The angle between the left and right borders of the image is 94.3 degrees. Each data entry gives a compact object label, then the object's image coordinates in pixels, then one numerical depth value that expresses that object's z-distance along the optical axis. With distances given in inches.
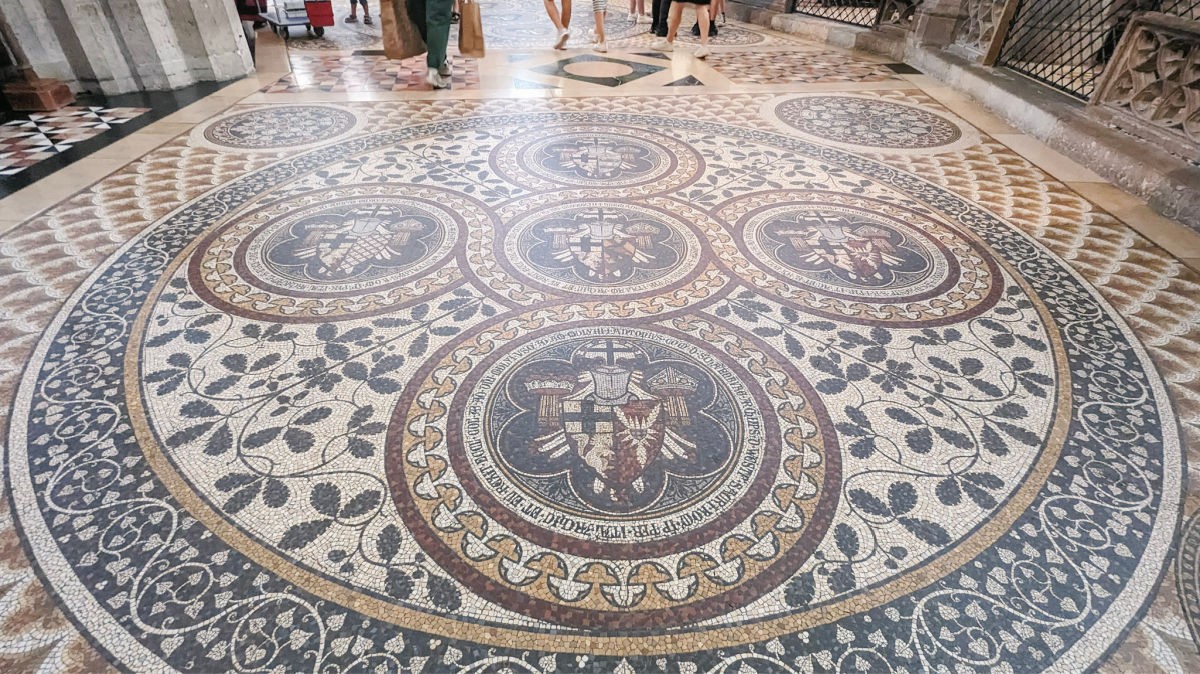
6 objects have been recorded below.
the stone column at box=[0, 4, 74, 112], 153.8
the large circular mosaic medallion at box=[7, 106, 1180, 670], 47.3
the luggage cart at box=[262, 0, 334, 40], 236.1
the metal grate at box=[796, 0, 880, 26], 274.4
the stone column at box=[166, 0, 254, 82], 177.5
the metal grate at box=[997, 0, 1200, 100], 169.0
